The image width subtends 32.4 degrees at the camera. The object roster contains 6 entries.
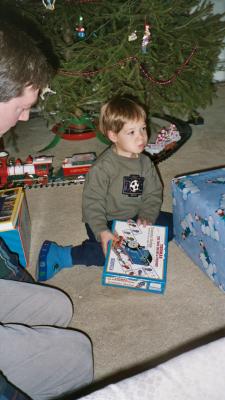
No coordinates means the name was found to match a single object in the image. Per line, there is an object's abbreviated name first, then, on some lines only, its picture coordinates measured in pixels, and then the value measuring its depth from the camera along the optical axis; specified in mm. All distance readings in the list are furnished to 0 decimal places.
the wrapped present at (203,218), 1357
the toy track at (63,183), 2213
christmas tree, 2031
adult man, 851
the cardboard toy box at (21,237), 1469
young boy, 1604
